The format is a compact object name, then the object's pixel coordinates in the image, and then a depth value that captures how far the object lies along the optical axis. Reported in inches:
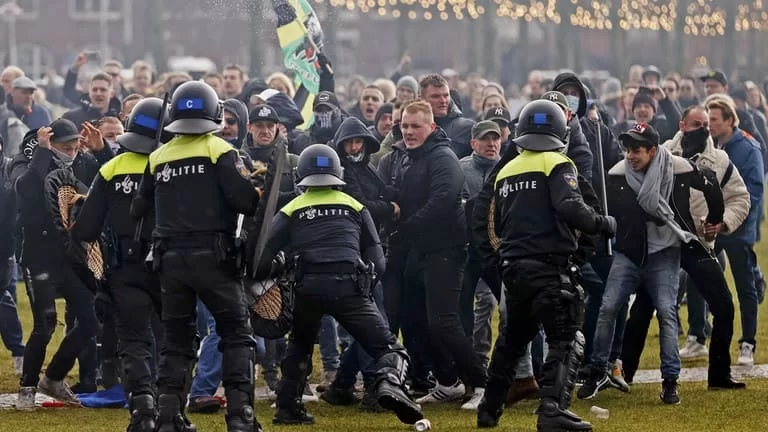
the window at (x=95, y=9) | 3002.0
